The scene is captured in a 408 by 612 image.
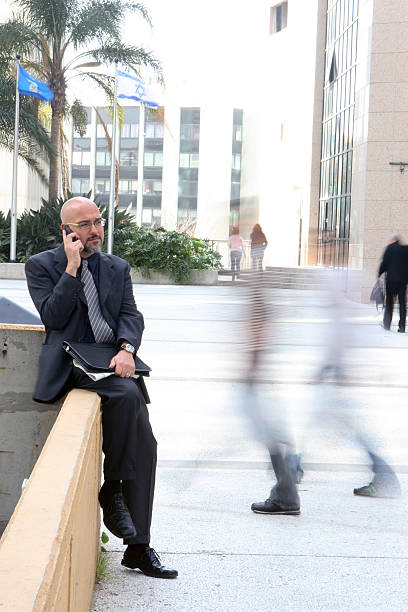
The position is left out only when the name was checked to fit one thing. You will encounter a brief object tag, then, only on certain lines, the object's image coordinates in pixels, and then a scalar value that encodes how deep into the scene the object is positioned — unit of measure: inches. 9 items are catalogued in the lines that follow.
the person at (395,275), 568.7
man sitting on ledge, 132.3
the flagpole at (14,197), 1087.6
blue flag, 1112.2
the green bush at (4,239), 1141.1
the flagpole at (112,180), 1093.1
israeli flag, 1227.9
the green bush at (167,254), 1051.9
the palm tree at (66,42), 1187.3
